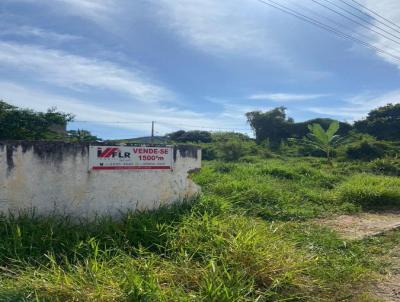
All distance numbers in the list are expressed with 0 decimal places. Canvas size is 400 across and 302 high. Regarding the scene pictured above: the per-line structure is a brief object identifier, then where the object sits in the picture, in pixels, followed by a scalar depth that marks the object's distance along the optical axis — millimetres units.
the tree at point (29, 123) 11156
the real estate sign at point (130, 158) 5547
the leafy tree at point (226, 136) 27888
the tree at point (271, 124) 37406
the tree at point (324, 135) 20375
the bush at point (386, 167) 17425
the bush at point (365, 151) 25156
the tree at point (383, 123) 33975
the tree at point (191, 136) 35156
